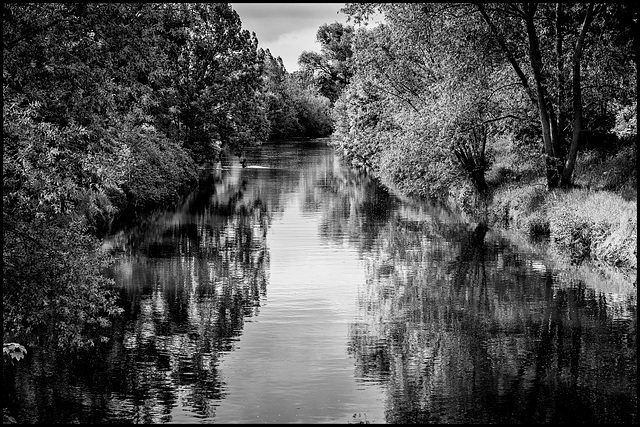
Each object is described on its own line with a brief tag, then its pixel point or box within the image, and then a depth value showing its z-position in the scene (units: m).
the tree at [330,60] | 105.69
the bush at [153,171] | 40.28
